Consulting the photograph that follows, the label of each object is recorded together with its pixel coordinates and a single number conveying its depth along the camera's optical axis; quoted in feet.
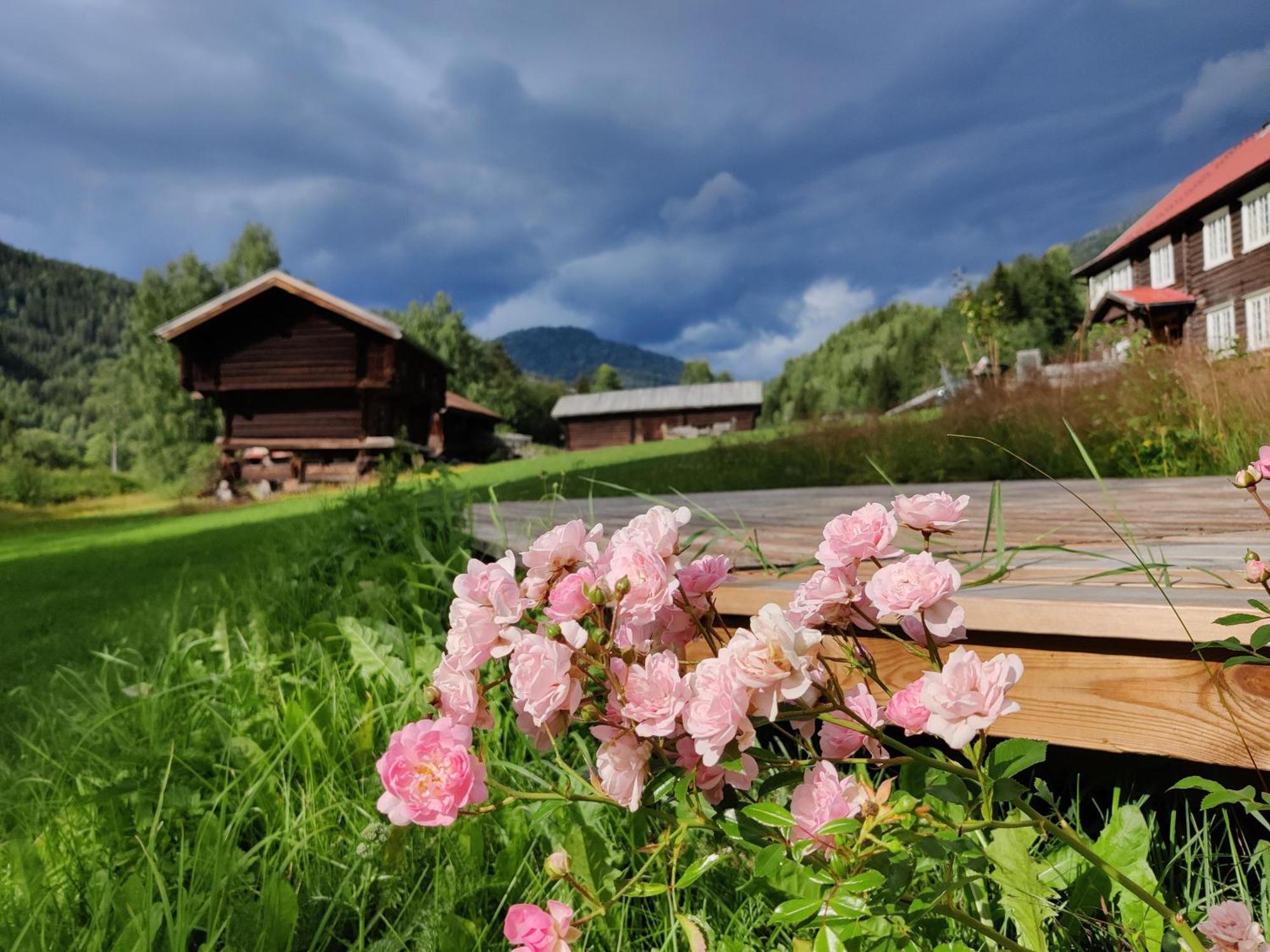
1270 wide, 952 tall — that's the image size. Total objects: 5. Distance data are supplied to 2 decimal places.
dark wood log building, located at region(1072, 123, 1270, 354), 57.57
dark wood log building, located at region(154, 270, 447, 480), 53.01
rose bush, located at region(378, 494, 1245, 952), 2.07
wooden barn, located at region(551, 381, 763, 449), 108.58
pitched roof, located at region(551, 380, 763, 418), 109.91
